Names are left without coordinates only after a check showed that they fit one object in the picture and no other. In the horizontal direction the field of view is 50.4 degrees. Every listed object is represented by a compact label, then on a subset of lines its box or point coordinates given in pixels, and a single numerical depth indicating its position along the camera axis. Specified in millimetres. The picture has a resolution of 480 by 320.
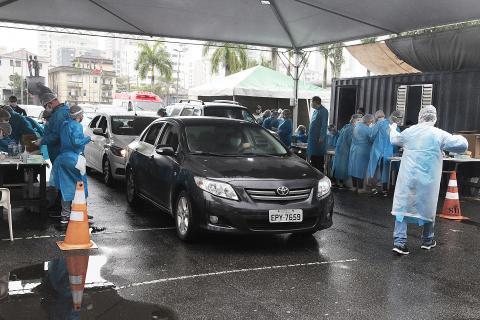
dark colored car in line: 5699
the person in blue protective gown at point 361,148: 10789
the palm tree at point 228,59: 46312
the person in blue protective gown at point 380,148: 10602
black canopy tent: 10992
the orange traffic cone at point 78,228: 5949
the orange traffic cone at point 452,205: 8578
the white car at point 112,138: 10281
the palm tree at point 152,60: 62031
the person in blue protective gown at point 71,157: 6727
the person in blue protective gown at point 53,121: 7082
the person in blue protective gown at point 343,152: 11430
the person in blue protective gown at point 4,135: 7984
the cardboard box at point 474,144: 10938
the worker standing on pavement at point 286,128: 13047
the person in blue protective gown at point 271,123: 15029
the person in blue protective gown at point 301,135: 14045
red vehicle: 34500
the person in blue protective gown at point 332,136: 13311
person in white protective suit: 5953
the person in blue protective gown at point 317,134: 11362
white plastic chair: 6035
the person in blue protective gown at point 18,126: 9438
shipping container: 11789
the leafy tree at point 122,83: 118412
